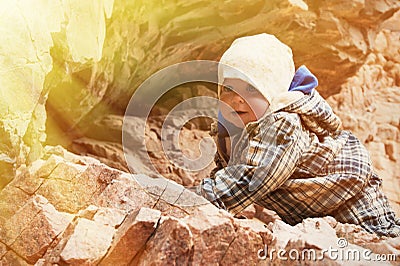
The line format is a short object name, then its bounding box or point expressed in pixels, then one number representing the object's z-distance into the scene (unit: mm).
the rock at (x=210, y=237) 913
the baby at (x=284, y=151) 1266
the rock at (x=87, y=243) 920
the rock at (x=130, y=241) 919
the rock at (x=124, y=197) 1152
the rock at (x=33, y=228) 1019
